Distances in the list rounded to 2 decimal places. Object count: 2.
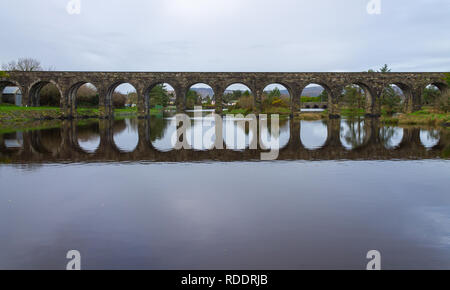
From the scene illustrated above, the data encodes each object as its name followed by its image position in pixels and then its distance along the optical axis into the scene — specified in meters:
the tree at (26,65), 87.31
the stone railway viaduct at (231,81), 47.47
